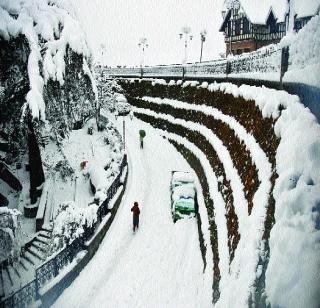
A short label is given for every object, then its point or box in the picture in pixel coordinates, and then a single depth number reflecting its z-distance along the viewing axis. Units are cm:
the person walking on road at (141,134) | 2164
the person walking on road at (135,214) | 1209
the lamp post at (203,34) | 3644
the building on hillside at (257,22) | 3372
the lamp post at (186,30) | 3625
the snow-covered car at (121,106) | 2334
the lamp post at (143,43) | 4270
